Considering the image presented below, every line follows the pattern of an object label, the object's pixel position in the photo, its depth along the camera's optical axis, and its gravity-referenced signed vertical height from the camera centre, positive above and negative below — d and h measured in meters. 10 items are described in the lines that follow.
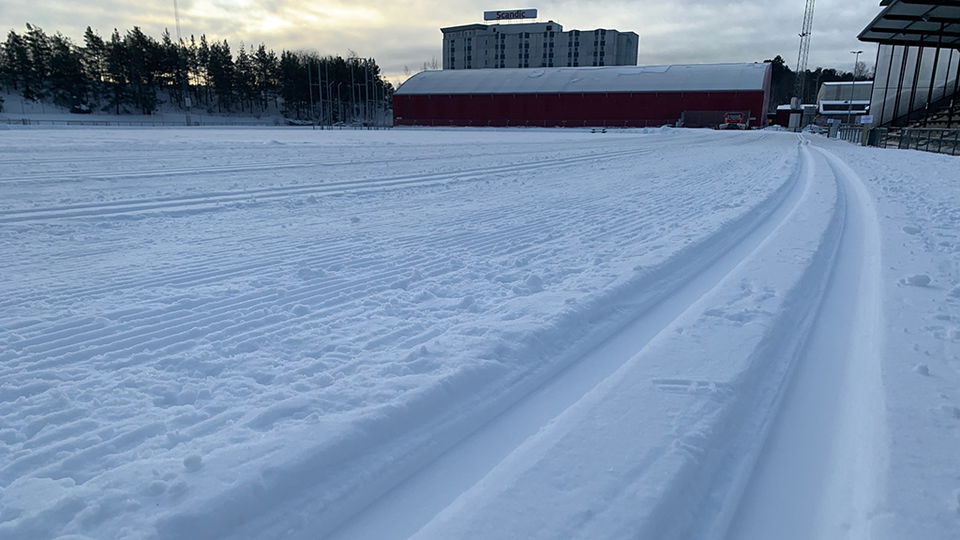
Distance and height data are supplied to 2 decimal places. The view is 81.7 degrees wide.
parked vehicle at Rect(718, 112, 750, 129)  64.18 +2.61
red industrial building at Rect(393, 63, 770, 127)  69.88 +5.93
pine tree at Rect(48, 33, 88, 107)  76.69 +8.08
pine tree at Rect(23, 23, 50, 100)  78.19 +9.37
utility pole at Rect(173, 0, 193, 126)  87.99 +8.35
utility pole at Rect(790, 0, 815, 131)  81.16 +11.72
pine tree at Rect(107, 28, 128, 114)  80.06 +9.26
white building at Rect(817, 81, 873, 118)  104.06 +9.07
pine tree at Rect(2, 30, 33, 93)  77.19 +9.83
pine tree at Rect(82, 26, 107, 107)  83.50 +11.20
